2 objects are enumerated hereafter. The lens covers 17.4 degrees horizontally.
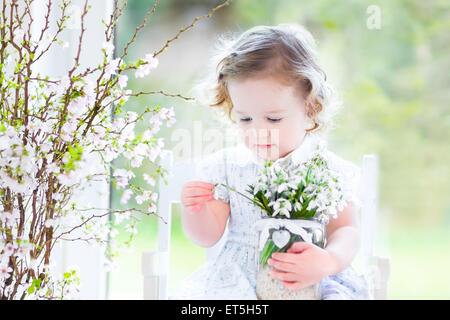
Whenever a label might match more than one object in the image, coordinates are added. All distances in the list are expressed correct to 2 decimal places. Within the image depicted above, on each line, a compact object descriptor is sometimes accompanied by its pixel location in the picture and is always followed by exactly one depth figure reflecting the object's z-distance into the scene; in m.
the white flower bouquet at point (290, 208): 1.99
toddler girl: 2.07
